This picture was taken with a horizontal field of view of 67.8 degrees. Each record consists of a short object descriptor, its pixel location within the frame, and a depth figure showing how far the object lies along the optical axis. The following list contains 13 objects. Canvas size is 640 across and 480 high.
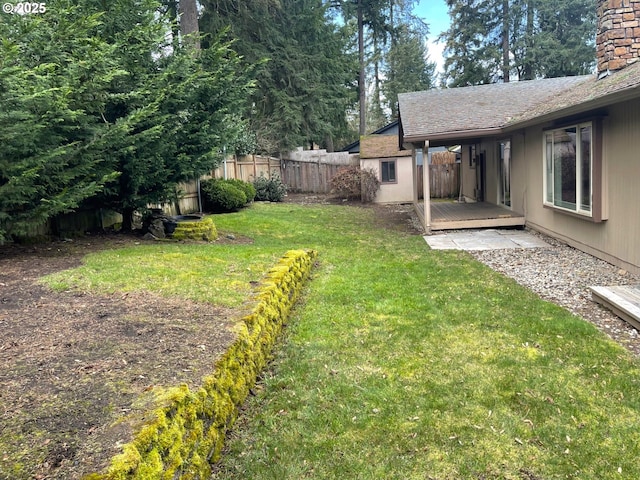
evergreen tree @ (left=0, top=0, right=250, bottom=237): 5.63
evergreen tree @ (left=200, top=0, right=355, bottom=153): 22.45
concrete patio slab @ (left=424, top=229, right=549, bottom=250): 9.19
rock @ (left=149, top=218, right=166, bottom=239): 8.80
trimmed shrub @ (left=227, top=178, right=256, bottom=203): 15.63
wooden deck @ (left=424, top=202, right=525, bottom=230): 11.10
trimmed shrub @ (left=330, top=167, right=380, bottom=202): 19.19
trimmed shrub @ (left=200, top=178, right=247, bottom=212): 14.30
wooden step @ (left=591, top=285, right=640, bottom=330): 4.68
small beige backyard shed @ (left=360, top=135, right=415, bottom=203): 19.28
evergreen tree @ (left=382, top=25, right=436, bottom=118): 37.28
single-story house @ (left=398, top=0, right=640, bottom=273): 6.73
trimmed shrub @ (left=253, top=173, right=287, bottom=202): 18.95
